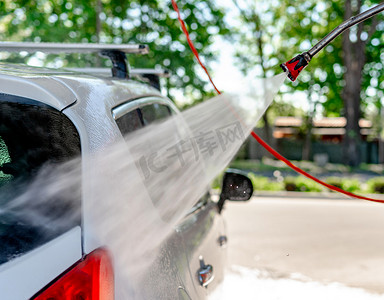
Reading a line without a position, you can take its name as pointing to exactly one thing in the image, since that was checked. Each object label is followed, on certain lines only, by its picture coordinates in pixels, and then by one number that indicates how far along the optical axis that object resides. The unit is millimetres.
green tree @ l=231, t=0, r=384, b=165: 24953
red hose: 2533
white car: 1316
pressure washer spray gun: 1932
